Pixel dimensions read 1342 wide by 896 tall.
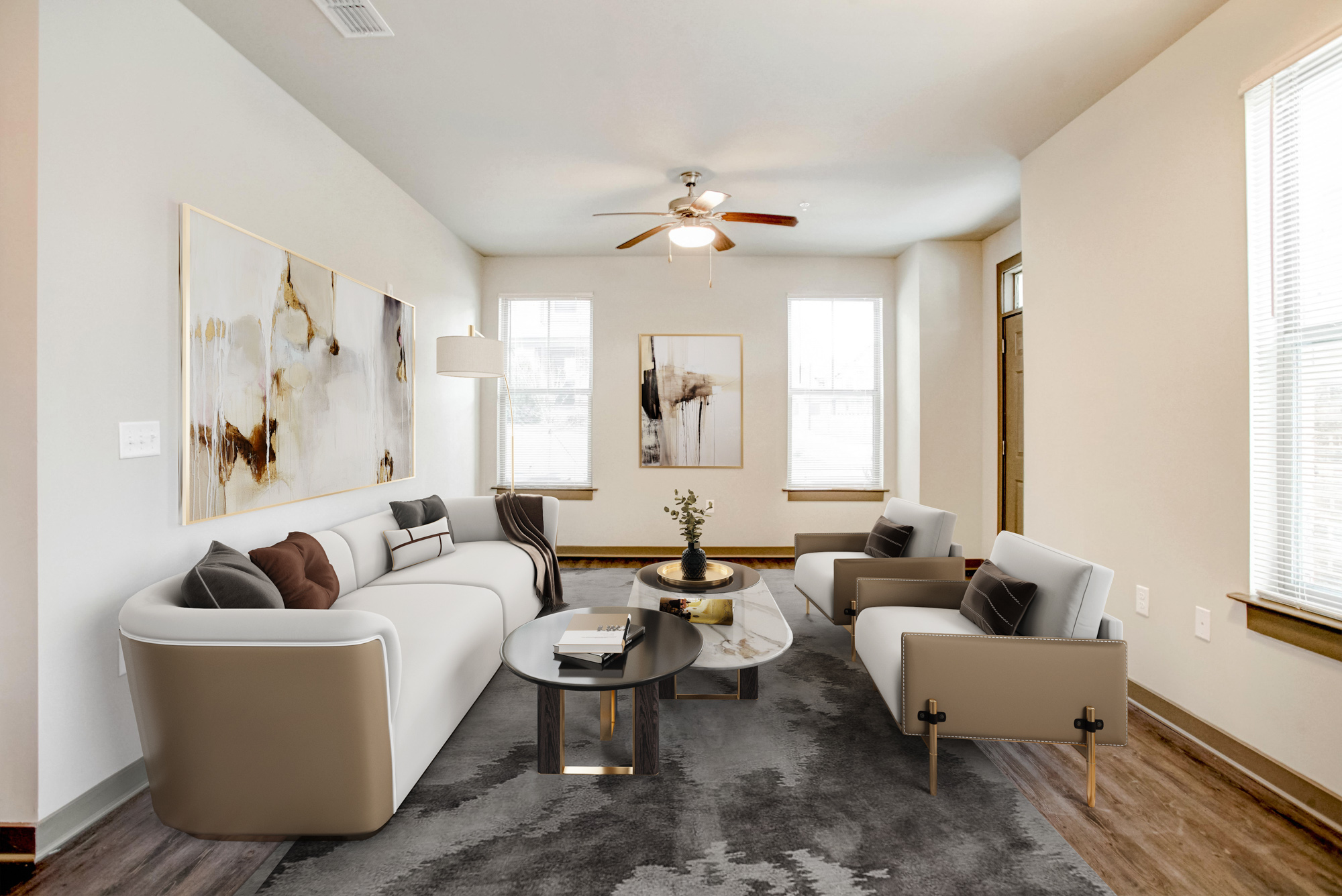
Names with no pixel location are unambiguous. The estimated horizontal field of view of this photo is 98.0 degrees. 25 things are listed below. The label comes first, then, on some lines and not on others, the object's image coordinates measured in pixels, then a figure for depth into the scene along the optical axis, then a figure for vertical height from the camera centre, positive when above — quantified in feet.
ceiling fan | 10.99 +4.29
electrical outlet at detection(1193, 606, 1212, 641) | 7.57 -2.44
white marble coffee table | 7.19 -2.65
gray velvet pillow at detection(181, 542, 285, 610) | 5.91 -1.51
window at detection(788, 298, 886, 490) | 18.40 +1.45
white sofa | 5.26 -2.52
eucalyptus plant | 10.38 -1.44
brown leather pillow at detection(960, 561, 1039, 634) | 7.09 -2.07
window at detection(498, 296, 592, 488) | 18.29 +1.79
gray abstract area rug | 5.22 -3.93
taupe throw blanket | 12.37 -2.11
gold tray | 10.06 -2.45
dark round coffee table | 6.27 -2.56
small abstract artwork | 18.16 +1.24
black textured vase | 10.37 -2.19
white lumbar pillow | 10.73 -1.93
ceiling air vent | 7.23 +5.44
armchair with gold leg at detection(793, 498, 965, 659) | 10.21 -2.28
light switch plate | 6.57 +0.05
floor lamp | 13.01 +1.89
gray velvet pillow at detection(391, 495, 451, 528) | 11.44 -1.42
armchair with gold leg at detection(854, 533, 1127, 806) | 6.29 -2.64
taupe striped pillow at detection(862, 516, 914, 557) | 11.14 -1.96
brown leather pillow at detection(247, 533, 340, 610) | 7.41 -1.74
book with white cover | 6.81 -2.39
